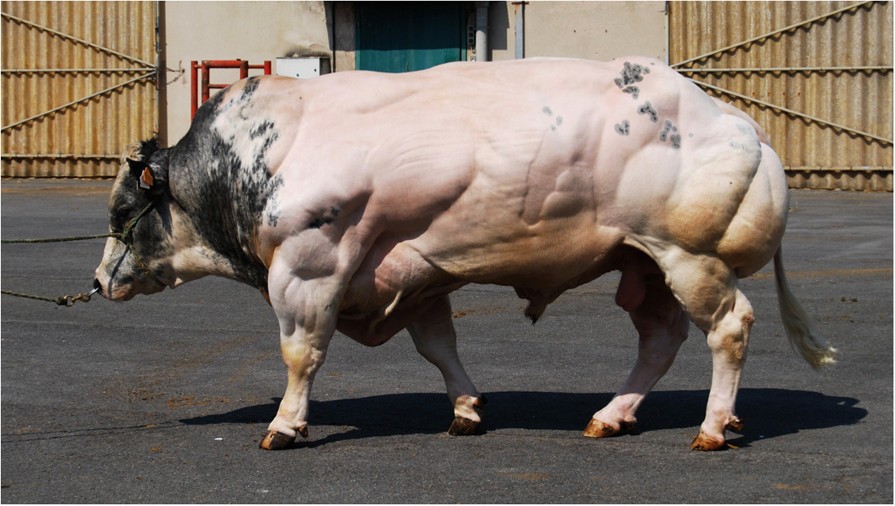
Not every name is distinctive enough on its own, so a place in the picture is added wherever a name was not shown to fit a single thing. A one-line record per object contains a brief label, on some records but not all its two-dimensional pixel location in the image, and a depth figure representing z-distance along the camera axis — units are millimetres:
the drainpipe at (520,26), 24453
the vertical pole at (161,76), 26312
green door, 24969
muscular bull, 6477
